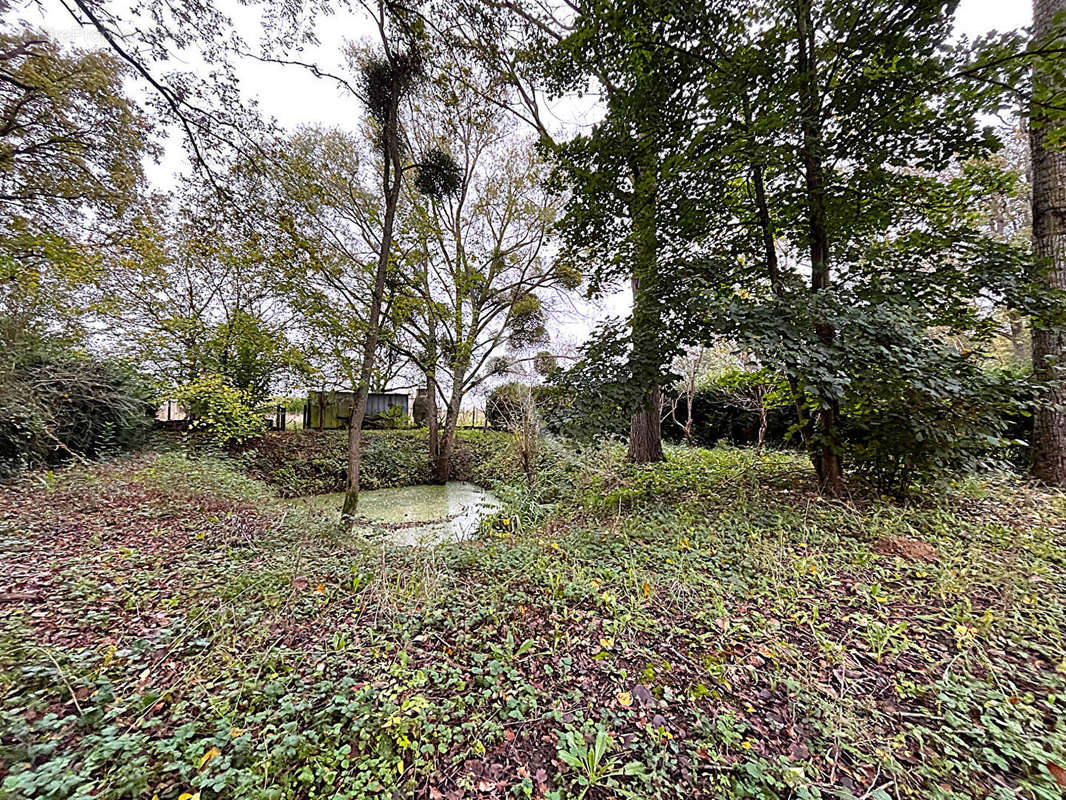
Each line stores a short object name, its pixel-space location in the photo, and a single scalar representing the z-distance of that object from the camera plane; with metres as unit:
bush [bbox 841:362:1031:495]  2.66
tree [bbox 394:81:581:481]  7.52
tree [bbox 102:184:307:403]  4.05
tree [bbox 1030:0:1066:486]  3.16
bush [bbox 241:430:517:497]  6.91
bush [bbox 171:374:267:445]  6.16
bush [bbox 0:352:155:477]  4.05
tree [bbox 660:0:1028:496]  2.61
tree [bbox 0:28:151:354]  4.18
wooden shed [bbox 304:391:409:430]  9.49
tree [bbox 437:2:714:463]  3.24
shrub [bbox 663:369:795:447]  6.59
